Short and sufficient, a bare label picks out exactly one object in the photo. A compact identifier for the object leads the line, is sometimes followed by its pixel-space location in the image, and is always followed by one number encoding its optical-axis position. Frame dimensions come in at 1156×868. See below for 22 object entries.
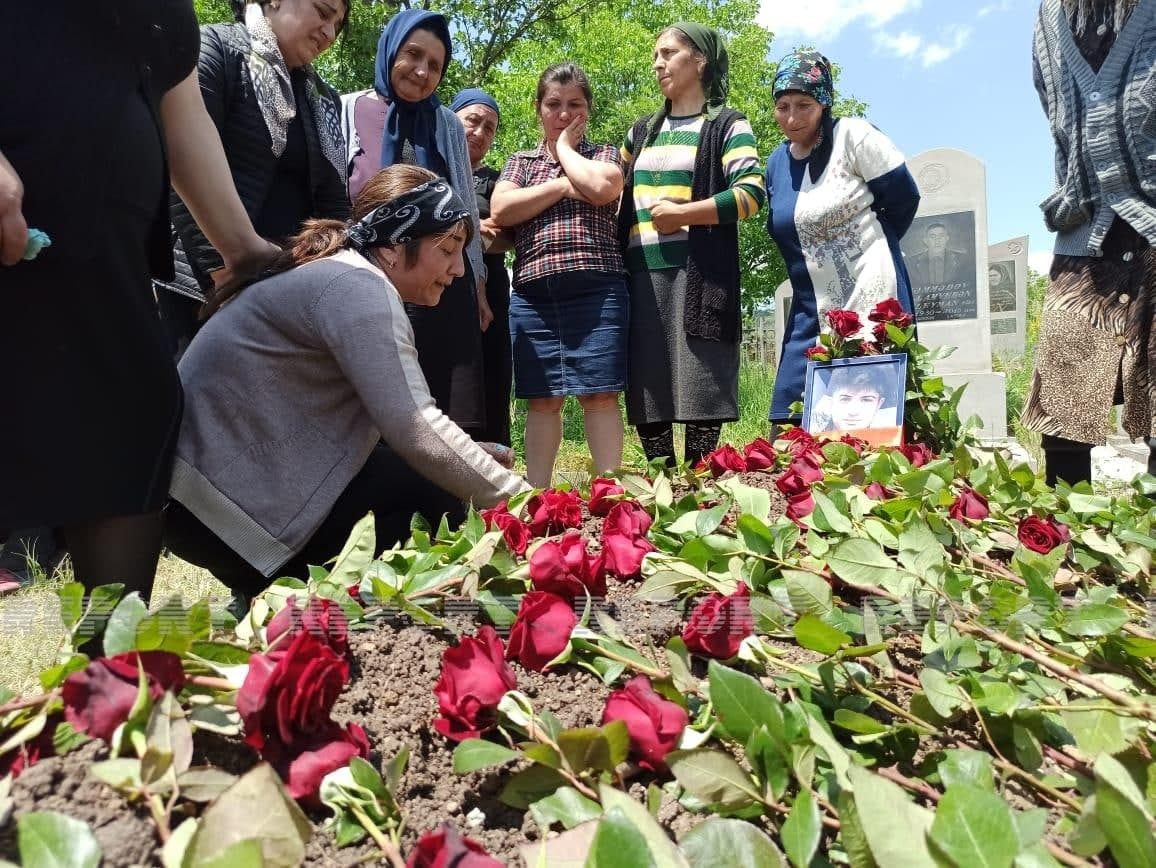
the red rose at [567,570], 0.98
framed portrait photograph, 2.39
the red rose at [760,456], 2.05
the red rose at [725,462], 2.02
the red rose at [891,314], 2.63
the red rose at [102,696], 0.66
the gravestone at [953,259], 7.07
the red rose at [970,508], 1.50
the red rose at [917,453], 2.01
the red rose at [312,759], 0.68
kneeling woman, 1.67
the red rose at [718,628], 0.91
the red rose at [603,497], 1.53
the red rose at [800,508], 1.47
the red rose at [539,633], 0.88
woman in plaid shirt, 3.09
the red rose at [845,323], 2.68
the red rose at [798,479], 1.70
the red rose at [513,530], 1.18
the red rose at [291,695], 0.67
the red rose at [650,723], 0.73
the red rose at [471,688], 0.76
